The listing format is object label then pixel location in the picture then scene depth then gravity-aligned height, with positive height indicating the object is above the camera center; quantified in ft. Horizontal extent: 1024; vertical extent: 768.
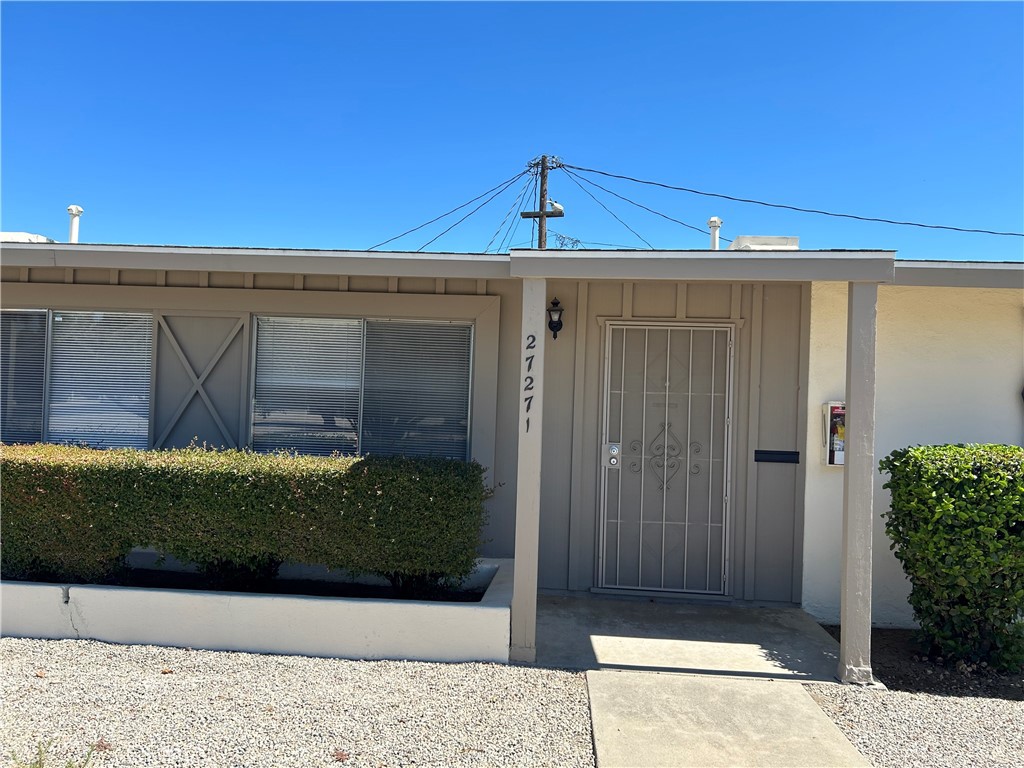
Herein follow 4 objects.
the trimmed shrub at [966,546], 12.70 -2.72
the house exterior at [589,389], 16.52 +0.13
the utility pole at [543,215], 50.31 +13.95
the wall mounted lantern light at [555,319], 17.38 +2.05
